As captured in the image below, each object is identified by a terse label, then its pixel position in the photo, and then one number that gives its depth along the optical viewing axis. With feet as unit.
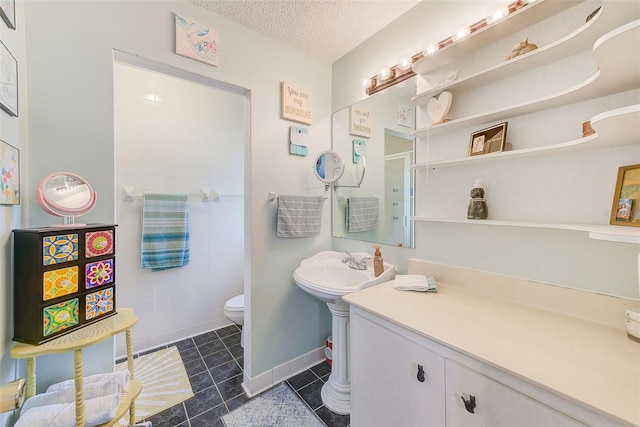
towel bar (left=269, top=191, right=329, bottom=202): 5.57
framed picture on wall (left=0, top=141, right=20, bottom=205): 2.60
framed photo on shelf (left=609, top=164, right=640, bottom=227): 2.65
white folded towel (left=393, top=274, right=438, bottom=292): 3.98
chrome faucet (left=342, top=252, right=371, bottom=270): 5.47
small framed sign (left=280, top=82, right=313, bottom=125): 5.69
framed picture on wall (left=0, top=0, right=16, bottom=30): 2.67
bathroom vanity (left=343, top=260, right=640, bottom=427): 2.02
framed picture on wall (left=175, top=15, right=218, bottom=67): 4.40
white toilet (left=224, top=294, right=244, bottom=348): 6.65
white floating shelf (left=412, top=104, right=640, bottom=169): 2.15
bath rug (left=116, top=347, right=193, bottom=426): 4.88
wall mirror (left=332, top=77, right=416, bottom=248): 5.12
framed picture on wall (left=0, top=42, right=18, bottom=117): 2.62
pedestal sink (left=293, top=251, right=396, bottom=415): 4.59
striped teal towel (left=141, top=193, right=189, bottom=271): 6.73
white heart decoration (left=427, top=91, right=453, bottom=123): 4.10
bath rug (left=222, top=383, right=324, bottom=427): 4.53
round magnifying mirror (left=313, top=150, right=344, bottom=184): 6.09
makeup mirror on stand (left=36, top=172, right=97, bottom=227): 3.06
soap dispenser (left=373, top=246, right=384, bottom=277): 4.98
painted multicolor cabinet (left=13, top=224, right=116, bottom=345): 2.74
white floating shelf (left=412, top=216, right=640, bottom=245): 2.17
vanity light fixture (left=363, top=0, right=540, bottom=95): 3.59
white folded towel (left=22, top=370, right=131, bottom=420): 3.00
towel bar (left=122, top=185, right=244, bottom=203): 6.69
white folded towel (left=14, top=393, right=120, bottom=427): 2.67
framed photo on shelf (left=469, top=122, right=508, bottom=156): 3.56
